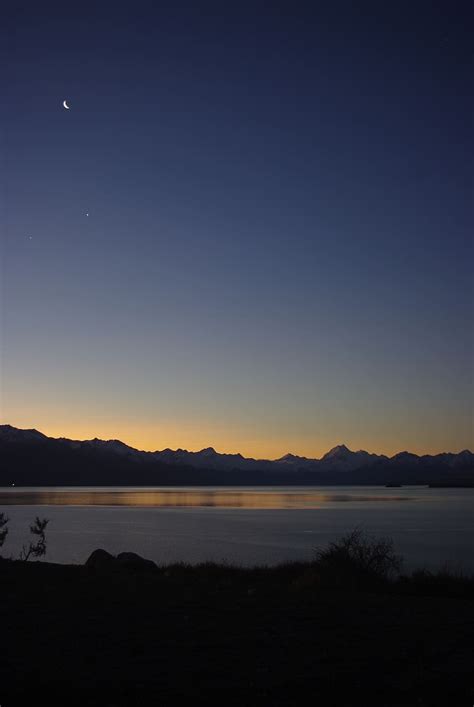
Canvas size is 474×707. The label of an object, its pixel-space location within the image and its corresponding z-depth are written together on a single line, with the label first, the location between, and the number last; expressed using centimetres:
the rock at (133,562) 2462
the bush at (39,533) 2833
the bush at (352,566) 2004
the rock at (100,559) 2508
